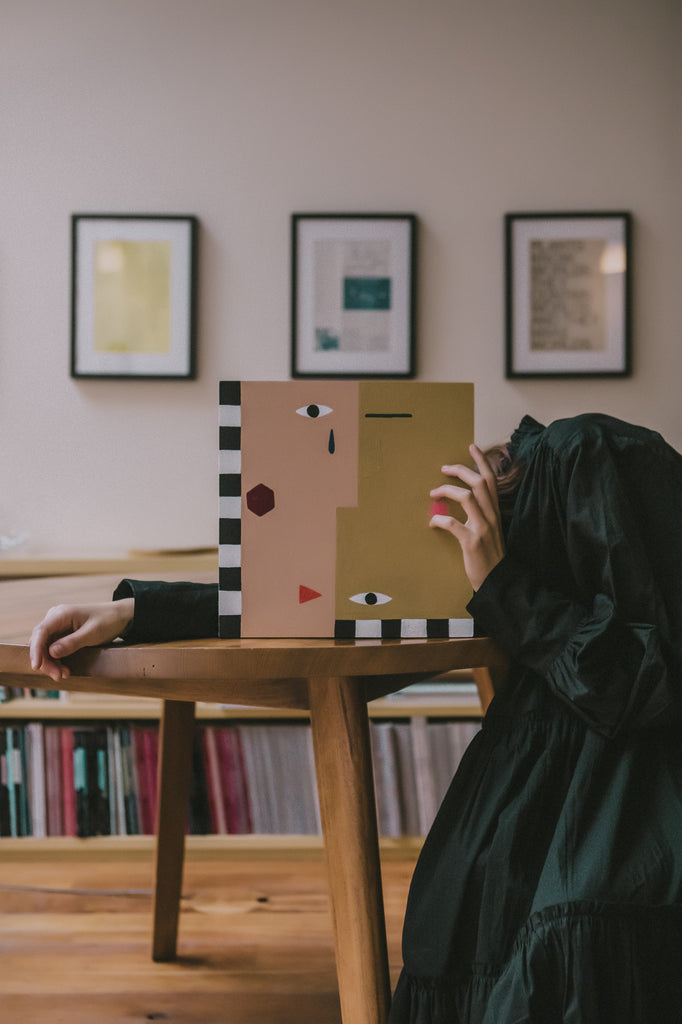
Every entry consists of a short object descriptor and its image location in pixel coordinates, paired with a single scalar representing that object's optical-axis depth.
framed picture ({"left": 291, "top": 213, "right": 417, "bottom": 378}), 2.06
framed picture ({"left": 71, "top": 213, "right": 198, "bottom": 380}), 2.07
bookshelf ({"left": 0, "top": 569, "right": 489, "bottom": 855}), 1.88
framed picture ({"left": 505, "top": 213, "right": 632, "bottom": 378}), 2.07
